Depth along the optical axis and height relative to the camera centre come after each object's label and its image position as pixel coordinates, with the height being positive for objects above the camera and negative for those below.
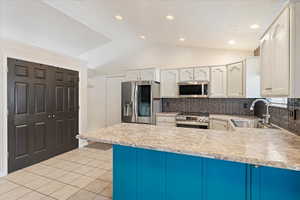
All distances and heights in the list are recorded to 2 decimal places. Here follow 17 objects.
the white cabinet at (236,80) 3.31 +0.45
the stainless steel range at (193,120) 3.69 -0.50
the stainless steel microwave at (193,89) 3.92 +0.29
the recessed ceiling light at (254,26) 2.38 +1.15
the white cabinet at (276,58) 1.26 +0.40
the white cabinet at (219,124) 3.27 -0.54
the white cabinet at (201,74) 3.95 +0.67
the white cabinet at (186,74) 4.11 +0.68
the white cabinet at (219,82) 3.78 +0.45
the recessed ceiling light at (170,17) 2.65 +1.43
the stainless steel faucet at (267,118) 2.47 -0.30
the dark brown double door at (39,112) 2.70 -0.25
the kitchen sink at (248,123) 2.74 -0.43
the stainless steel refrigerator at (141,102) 4.08 -0.06
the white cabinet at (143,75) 4.28 +0.71
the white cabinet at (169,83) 4.28 +0.47
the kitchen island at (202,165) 1.12 -0.56
